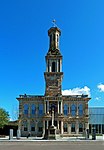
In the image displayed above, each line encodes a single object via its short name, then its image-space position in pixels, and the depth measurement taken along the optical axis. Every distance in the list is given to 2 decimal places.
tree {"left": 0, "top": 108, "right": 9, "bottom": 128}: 35.62
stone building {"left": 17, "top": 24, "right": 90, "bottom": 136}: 41.08
